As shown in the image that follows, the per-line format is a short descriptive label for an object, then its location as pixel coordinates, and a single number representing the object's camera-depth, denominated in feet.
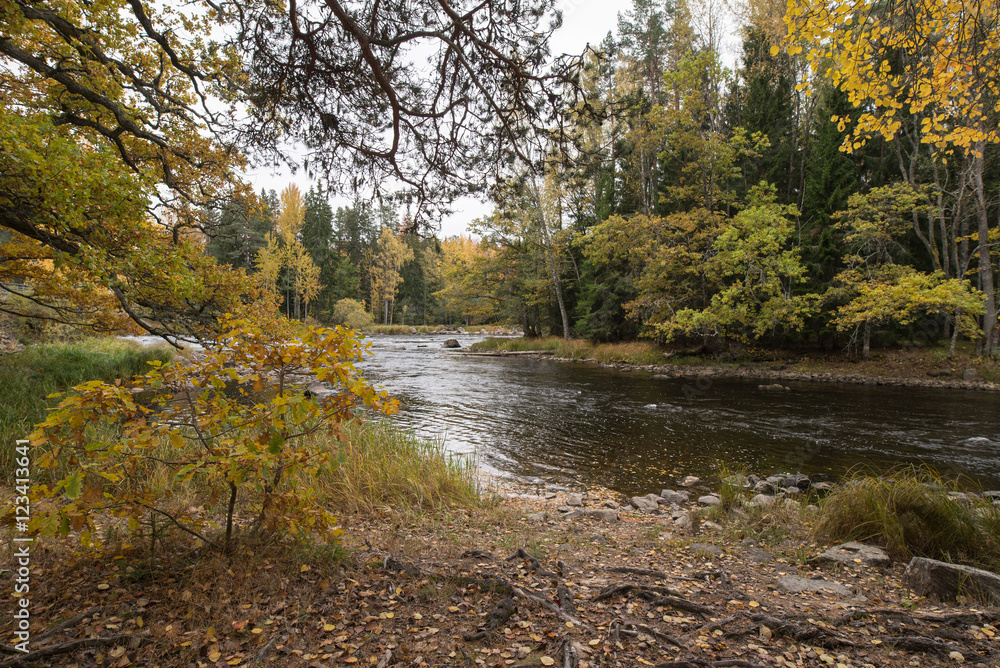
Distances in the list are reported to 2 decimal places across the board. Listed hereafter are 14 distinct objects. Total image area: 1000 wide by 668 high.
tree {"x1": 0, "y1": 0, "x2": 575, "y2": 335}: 12.12
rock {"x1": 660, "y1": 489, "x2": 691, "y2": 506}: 18.84
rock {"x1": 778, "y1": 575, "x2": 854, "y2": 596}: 9.34
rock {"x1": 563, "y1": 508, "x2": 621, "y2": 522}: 15.84
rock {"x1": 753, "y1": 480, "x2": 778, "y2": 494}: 19.30
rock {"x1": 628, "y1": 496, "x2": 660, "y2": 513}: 17.76
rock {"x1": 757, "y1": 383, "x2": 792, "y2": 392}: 45.27
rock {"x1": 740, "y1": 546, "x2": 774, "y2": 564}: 11.33
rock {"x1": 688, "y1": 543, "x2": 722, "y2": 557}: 11.66
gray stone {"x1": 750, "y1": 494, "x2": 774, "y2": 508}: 16.37
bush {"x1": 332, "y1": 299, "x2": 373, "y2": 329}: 140.56
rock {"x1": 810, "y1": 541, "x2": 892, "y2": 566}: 10.90
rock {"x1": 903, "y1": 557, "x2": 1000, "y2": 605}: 8.47
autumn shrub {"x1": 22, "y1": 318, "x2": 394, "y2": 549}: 6.15
